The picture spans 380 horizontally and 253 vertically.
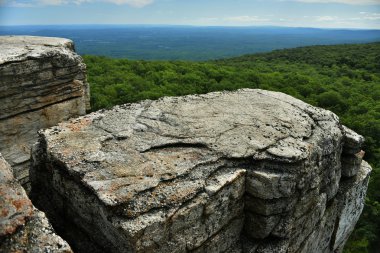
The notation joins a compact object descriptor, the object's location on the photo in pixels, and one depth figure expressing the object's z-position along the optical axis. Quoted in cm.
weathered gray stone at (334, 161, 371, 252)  711
